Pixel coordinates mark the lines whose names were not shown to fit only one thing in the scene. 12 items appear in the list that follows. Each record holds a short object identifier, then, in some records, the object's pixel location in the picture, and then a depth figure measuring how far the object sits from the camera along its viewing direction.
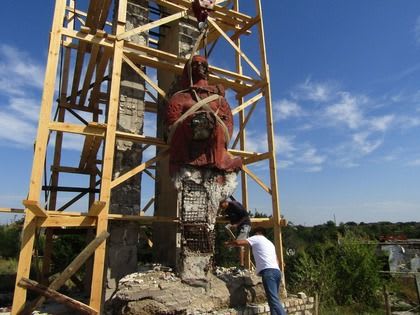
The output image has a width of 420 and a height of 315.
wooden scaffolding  5.61
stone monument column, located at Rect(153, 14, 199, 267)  8.61
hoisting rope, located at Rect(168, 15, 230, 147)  6.43
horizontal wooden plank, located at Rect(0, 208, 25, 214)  6.79
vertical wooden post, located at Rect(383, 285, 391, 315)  8.91
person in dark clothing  6.78
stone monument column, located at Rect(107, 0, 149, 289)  7.56
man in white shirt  5.52
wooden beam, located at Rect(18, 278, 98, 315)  5.21
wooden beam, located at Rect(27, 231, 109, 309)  5.18
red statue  6.43
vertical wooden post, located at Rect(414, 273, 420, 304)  11.73
